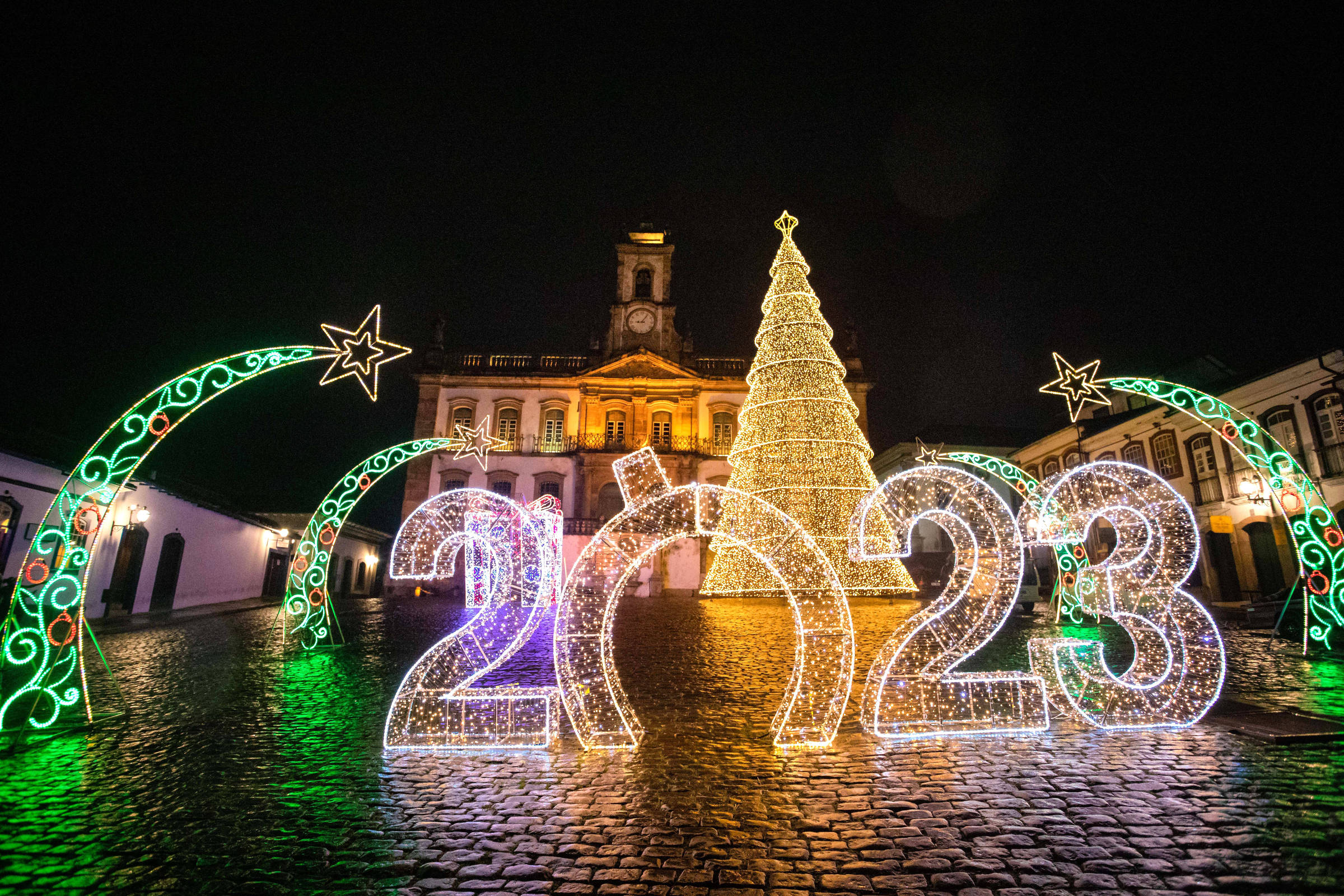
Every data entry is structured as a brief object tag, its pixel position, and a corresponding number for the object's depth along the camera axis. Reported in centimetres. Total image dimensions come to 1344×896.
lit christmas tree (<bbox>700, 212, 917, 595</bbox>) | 1595
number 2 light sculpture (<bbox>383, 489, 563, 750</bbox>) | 432
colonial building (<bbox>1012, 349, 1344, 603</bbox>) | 1570
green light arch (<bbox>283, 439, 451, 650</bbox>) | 934
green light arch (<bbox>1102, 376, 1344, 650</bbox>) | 748
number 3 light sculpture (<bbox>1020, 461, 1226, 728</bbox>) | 467
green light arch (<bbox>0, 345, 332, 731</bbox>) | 474
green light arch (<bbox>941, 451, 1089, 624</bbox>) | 1071
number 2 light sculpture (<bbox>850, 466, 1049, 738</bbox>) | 454
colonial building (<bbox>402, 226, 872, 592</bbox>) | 2831
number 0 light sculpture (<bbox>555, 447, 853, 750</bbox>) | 428
